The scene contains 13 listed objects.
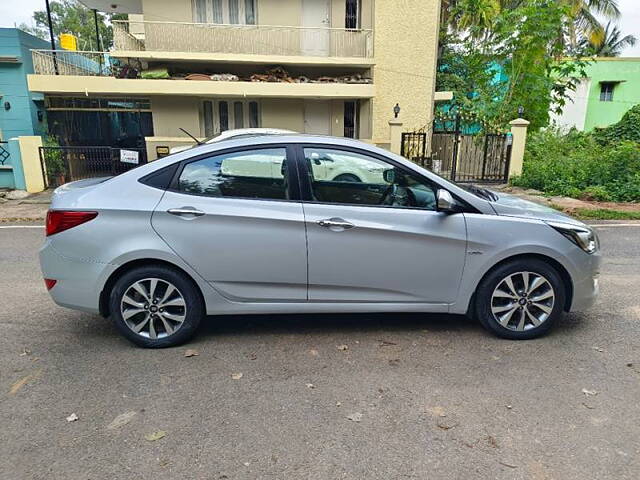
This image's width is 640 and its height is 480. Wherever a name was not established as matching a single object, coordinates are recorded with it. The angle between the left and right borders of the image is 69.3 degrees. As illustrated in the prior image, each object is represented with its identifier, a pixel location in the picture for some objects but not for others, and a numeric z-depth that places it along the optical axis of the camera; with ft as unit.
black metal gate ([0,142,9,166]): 42.04
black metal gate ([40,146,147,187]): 41.34
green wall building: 91.09
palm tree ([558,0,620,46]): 90.94
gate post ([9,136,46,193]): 40.40
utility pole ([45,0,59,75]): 51.62
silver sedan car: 12.01
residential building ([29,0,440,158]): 52.54
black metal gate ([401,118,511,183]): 44.96
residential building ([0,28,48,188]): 49.98
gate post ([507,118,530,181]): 43.83
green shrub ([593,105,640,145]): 70.49
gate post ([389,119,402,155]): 47.62
